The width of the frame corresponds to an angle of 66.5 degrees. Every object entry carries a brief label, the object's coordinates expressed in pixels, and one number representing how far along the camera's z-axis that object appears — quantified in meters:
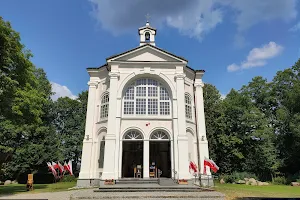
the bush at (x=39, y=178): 32.86
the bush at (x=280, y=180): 29.29
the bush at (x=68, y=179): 32.91
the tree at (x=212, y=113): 32.19
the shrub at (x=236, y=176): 29.45
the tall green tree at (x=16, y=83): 17.02
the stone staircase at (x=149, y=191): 13.59
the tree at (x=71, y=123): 37.78
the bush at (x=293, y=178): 28.74
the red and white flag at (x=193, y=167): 20.73
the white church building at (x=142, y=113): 20.52
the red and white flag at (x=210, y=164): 19.23
